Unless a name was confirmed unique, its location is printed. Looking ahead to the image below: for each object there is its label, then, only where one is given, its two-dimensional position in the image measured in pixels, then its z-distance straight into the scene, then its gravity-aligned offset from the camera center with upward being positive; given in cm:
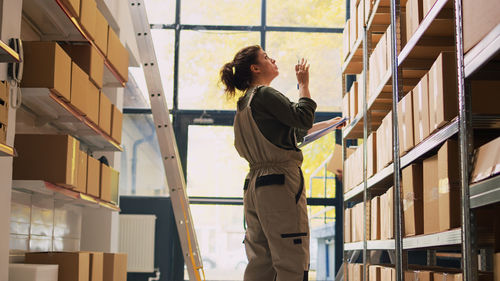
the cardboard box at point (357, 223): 395 +11
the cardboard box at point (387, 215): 305 +13
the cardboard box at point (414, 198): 259 +17
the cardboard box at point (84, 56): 352 +97
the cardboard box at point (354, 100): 429 +93
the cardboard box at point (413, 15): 254 +90
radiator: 650 -2
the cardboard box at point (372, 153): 357 +48
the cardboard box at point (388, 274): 293 -15
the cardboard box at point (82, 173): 337 +34
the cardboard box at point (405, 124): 261 +48
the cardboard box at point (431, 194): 234 +17
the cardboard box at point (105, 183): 389 +33
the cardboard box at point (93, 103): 354 +74
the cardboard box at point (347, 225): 450 +11
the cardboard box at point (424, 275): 242 -12
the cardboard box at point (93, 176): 360 +34
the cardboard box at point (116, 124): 413 +73
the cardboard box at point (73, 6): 307 +109
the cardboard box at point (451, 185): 211 +18
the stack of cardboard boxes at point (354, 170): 407 +47
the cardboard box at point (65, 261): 314 -12
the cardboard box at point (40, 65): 287 +75
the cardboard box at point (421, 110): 236 +49
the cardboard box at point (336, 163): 600 +71
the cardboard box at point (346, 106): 456 +95
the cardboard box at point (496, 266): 175 -6
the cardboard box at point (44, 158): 303 +36
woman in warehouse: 234 +22
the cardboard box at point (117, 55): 404 +117
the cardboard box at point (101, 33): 369 +118
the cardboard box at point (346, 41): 467 +145
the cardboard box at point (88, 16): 332 +115
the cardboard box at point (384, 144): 312 +48
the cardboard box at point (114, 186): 436 +35
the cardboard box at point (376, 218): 345 +12
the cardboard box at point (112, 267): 386 -17
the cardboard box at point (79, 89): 318 +74
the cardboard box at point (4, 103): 229 +47
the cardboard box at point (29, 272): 278 -15
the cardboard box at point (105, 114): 381 +74
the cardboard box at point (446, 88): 211 +50
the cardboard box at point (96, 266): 346 -15
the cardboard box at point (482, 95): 183 +41
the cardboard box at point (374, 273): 328 -16
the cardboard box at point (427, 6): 234 +86
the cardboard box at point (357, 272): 388 -19
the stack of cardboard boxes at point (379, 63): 317 +92
